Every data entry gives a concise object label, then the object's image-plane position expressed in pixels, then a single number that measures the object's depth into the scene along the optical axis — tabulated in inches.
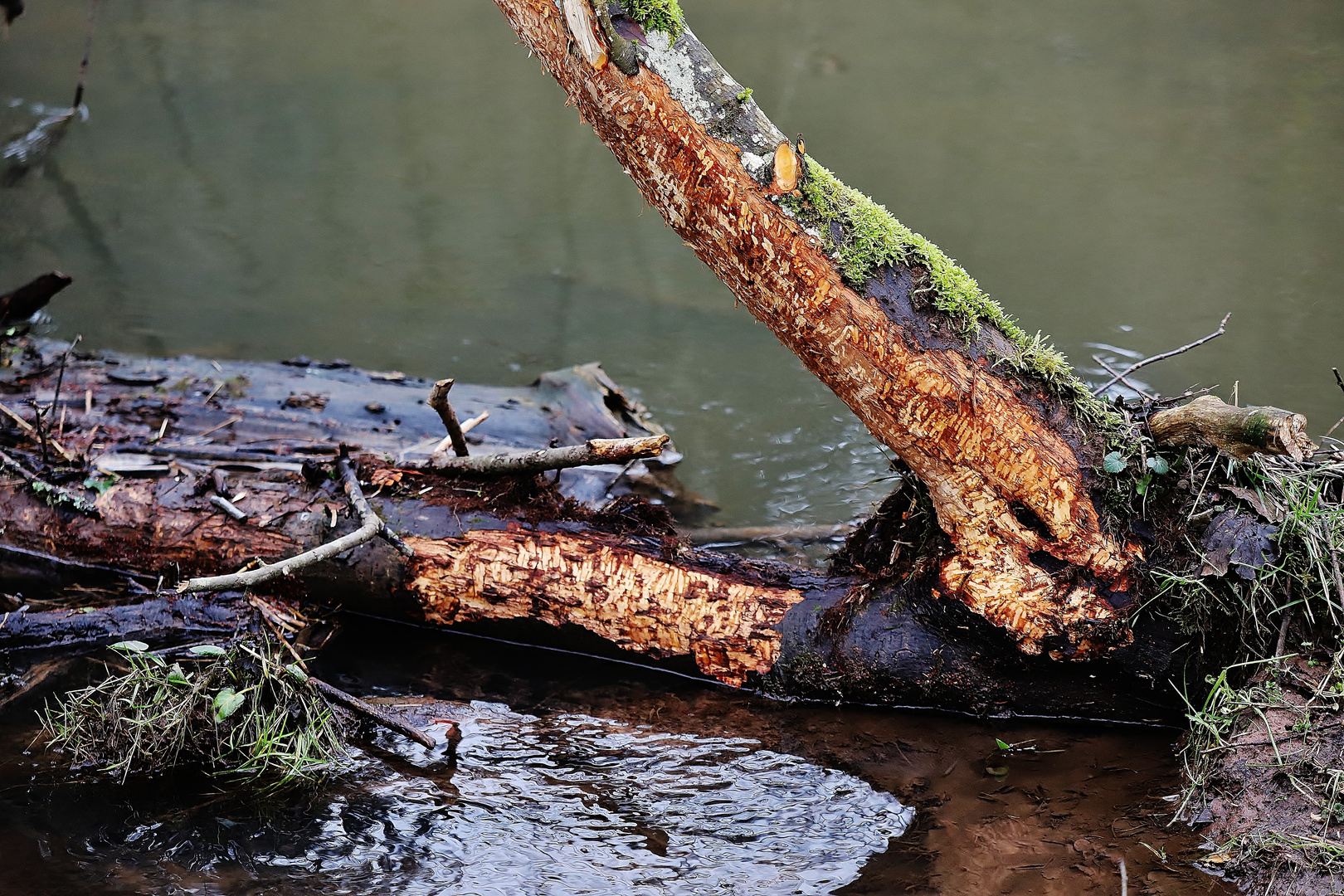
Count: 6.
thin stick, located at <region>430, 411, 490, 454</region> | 329.5
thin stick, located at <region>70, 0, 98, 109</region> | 738.2
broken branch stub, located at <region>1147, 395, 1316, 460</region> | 212.4
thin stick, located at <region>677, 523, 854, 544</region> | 384.8
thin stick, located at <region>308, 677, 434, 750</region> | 256.8
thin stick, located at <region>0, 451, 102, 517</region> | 302.0
